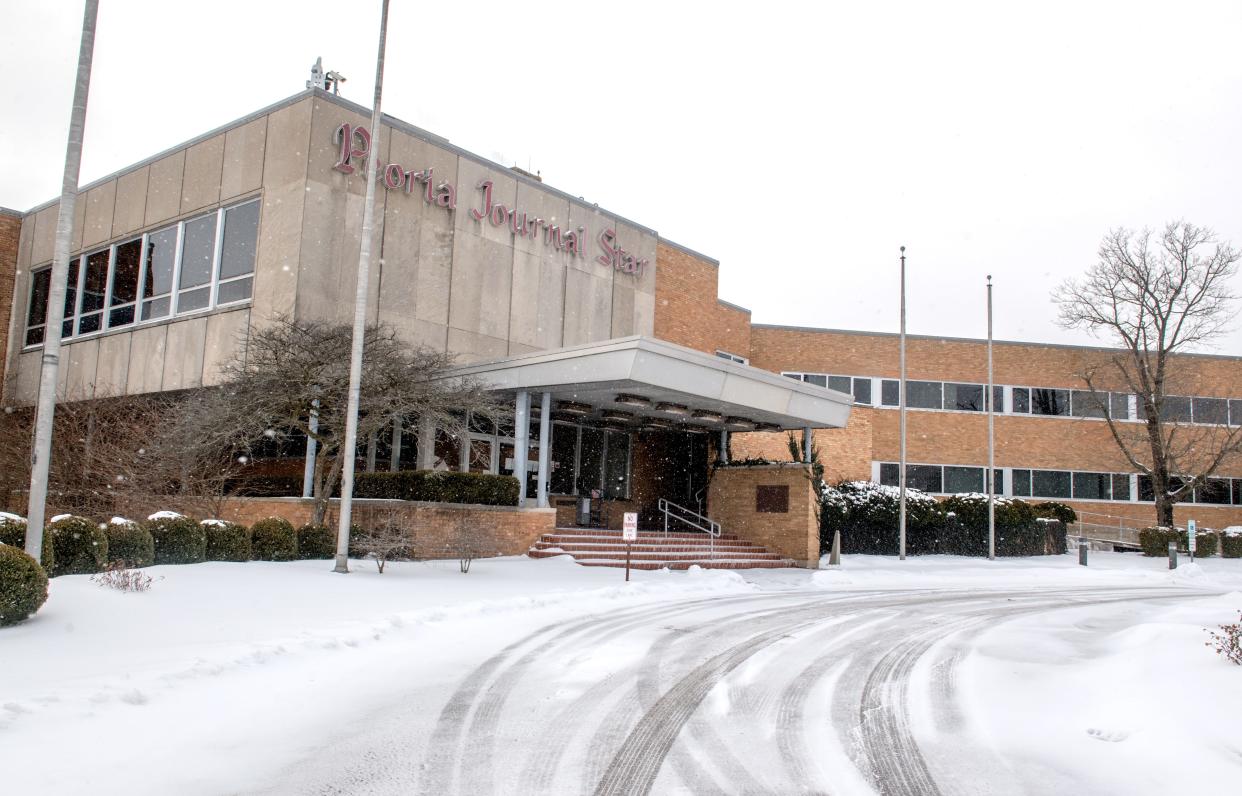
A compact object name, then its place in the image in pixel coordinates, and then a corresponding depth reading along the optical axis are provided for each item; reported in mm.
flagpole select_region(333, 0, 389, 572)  14547
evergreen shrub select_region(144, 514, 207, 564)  13938
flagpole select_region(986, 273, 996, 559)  29500
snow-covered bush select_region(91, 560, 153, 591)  10516
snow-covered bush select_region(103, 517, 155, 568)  12688
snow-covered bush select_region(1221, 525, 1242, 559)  36219
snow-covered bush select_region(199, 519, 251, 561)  14820
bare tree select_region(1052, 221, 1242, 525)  37719
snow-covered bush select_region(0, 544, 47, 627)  8000
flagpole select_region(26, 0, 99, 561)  9312
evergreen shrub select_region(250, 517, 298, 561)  15609
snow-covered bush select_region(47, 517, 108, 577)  11492
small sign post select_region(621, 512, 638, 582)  16312
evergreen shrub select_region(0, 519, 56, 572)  10859
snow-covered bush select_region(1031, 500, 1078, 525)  34375
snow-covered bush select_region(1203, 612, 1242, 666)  8375
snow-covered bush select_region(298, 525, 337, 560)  16500
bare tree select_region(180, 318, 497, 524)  16594
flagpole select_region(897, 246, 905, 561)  27922
